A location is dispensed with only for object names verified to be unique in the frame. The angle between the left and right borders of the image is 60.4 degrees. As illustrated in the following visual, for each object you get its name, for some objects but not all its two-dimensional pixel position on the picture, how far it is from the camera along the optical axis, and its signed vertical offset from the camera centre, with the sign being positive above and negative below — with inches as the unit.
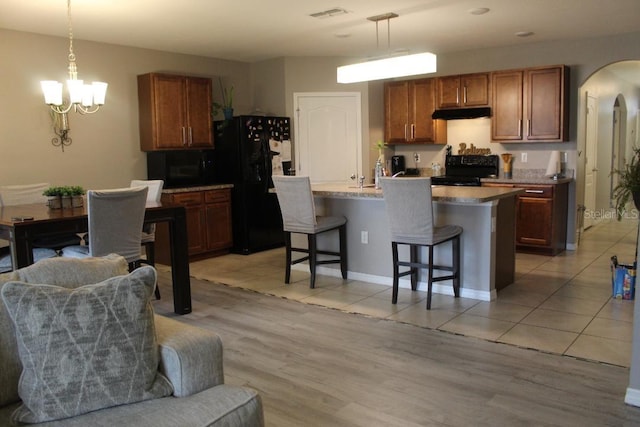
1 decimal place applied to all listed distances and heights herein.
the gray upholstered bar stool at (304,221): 192.5 -21.9
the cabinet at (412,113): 288.8 +23.6
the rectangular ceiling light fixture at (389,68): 173.5 +29.4
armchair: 69.2 -30.0
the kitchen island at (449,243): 177.3 -26.5
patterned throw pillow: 68.9 -23.3
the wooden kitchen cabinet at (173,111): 244.5 +24.1
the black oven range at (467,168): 276.2 -6.3
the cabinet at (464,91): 270.2 +32.8
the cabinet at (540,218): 244.5 -28.7
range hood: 268.5 +21.4
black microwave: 249.1 -1.4
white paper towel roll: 257.3 -4.7
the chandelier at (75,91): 156.8 +21.7
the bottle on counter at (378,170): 203.2 -4.2
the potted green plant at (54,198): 161.2 -8.9
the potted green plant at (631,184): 153.0 -9.2
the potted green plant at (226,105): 268.7 +29.6
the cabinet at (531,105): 250.5 +23.3
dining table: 138.1 -16.1
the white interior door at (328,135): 289.0 +13.1
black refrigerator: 262.7 -3.6
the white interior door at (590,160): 289.3 -3.9
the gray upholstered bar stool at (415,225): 165.9 -20.7
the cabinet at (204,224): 249.3 -28.4
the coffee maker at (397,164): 313.3 -3.3
